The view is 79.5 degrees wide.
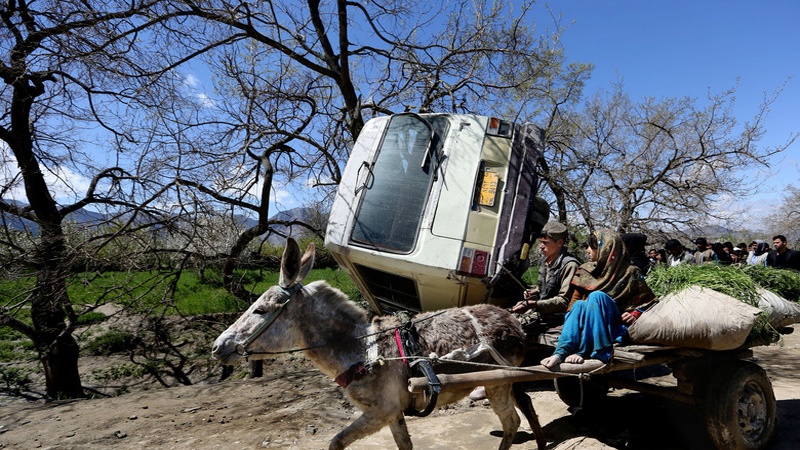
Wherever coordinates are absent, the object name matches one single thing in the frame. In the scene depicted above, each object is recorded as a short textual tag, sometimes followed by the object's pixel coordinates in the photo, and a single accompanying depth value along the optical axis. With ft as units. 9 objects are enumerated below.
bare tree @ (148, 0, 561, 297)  27.27
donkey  11.98
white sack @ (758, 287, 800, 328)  14.23
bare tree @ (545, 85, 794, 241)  37.37
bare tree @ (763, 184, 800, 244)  105.19
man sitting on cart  14.60
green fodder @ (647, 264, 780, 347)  13.73
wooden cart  12.60
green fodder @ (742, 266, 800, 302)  17.08
